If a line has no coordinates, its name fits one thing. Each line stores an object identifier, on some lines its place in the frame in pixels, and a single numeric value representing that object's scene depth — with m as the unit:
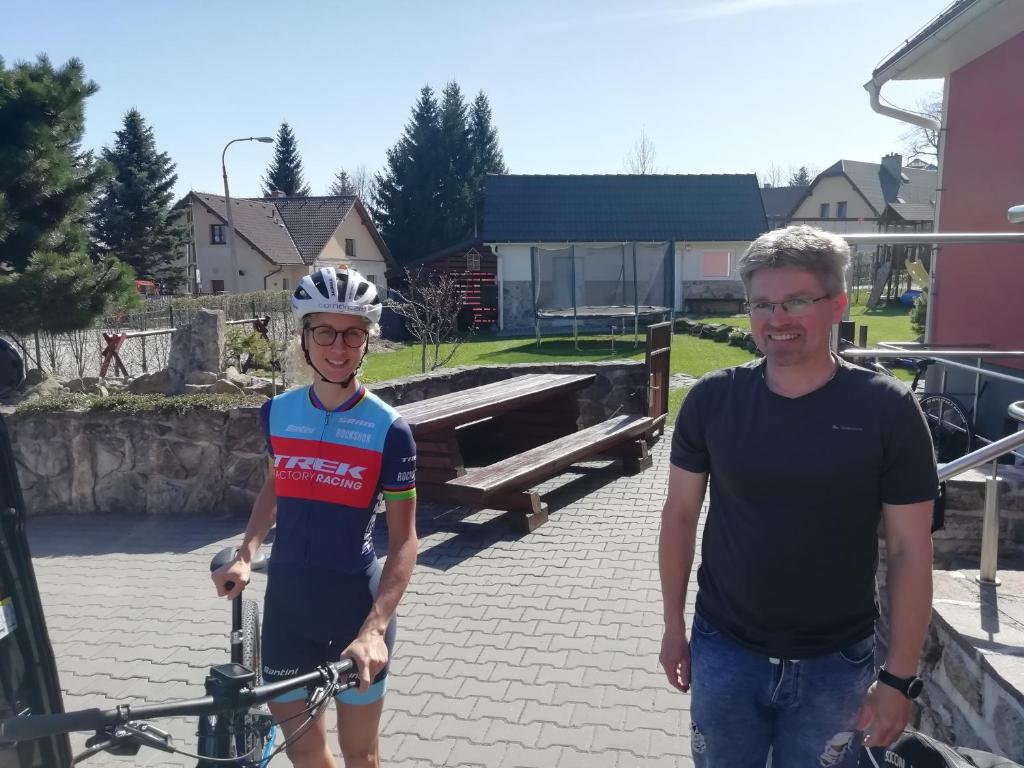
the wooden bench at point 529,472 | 6.15
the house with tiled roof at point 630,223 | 29.52
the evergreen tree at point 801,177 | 80.75
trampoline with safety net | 22.78
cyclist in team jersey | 2.55
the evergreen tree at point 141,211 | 38.16
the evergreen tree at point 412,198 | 47.94
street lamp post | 30.22
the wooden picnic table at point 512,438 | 6.38
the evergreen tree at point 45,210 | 10.76
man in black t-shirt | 2.05
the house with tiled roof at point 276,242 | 43.66
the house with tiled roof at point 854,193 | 46.75
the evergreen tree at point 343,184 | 81.25
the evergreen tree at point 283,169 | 64.12
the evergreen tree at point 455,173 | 48.03
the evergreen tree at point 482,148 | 49.25
